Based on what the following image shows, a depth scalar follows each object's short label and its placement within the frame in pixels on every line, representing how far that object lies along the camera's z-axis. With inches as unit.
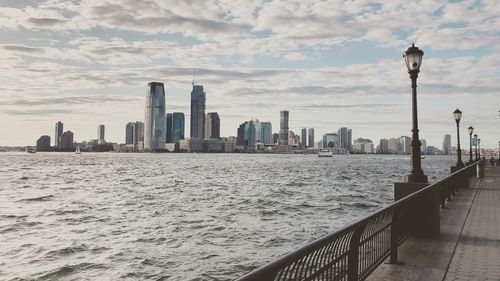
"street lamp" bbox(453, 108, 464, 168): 1155.9
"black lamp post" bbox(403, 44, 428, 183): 459.2
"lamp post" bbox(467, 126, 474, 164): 1711.2
